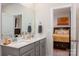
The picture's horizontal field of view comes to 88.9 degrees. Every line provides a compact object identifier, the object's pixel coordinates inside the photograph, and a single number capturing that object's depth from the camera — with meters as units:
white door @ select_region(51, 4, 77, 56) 1.59
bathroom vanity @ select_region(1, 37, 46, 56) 1.55
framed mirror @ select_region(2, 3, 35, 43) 1.60
